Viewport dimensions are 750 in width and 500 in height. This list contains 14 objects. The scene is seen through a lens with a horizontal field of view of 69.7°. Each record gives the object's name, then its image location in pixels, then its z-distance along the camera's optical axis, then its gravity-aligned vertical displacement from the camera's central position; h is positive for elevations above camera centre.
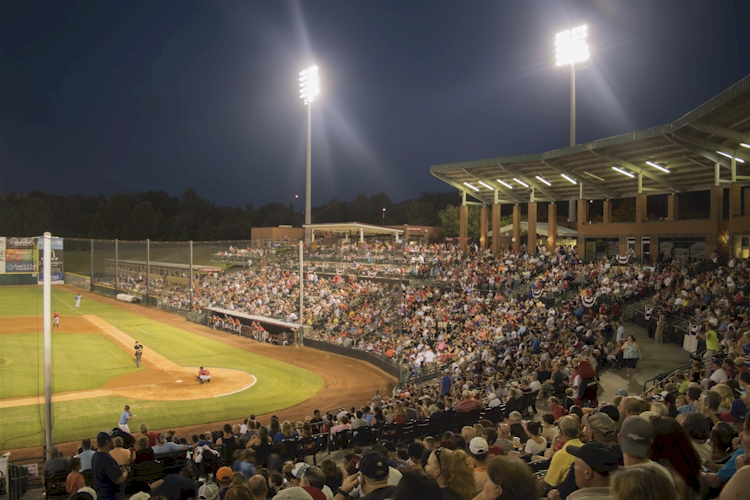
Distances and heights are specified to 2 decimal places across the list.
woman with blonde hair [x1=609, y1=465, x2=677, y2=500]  2.61 -1.18
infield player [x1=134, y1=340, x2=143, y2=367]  27.84 -6.00
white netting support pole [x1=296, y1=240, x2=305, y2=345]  34.34 -4.48
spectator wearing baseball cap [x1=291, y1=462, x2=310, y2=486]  6.75 -2.97
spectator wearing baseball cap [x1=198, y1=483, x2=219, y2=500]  4.86 -2.30
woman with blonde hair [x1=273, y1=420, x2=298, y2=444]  10.89 -4.02
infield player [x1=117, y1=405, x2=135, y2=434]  16.13 -5.39
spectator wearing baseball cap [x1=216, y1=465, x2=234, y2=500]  6.66 -2.94
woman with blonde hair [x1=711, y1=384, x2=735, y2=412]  6.68 -1.91
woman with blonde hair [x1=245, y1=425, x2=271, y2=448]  9.96 -3.75
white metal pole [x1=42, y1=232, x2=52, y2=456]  13.31 -2.25
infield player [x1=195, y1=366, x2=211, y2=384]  24.84 -6.28
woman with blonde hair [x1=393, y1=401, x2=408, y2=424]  12.42 -4.08
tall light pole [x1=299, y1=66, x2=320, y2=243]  52.94 +14.81
